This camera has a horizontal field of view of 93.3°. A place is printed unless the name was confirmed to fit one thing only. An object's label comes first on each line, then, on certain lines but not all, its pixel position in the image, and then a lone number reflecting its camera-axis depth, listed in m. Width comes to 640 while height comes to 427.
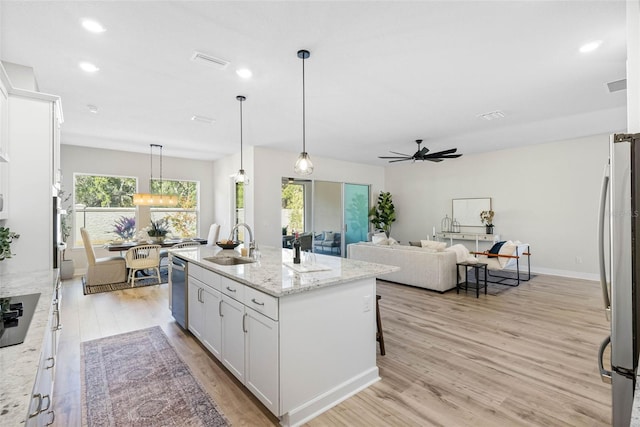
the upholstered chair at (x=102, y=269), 5.39
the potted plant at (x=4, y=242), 2.11
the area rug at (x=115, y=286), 5.20
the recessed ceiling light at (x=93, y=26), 2.25
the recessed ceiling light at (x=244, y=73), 3.03
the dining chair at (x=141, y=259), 5.51
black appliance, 1.26
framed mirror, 7.39
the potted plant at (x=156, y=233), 6.08
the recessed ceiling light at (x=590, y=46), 2.57
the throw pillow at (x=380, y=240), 6.22
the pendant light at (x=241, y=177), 4.61
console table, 6.98
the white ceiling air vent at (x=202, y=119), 4.54
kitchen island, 1.95
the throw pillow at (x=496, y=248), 5.62
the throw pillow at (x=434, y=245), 5.40
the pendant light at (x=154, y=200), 5.95
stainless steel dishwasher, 3.39
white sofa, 4.95
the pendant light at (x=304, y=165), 3.11
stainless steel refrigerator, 1.43
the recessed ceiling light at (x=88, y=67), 2.88
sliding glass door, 8.55
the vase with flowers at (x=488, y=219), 7.17
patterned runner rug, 2.04
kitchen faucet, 3.22
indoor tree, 8.91
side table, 4.82
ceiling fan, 5.34
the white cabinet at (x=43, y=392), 0.91
